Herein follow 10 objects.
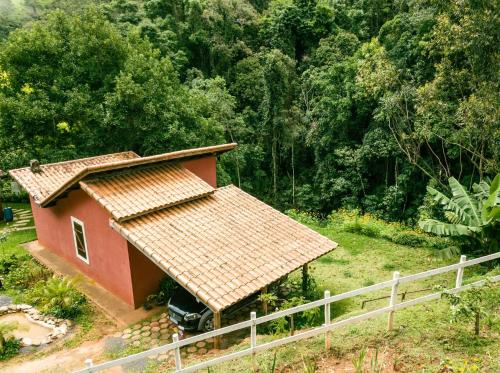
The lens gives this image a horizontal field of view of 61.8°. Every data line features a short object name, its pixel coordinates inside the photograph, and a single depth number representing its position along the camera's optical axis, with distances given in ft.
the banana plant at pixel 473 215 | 40.34
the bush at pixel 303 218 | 68.23
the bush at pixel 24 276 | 44.11
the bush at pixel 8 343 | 32.01
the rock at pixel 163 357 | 29.73
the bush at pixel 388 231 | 54.60
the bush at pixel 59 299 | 37.50
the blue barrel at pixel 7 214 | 66.28
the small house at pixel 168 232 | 33.58
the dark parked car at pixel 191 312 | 33.42
